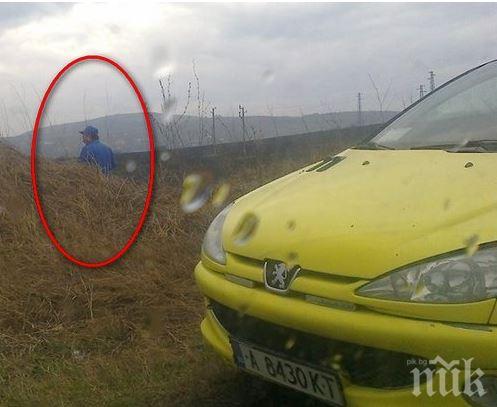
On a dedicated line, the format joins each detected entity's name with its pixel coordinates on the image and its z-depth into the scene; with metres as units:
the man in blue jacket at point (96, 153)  6.04
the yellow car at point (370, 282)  1.68
